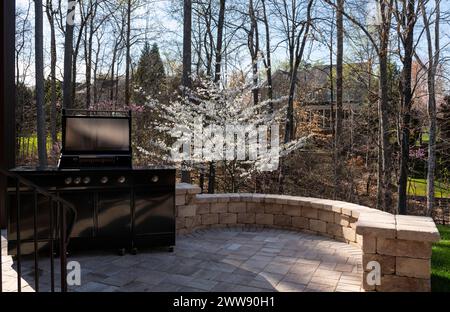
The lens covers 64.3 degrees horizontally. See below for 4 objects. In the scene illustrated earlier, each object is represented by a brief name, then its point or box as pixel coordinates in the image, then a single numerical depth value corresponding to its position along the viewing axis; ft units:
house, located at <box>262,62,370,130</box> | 38.19
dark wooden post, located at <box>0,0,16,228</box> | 15.30
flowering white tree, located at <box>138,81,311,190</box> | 24.66
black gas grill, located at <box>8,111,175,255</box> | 11.50
